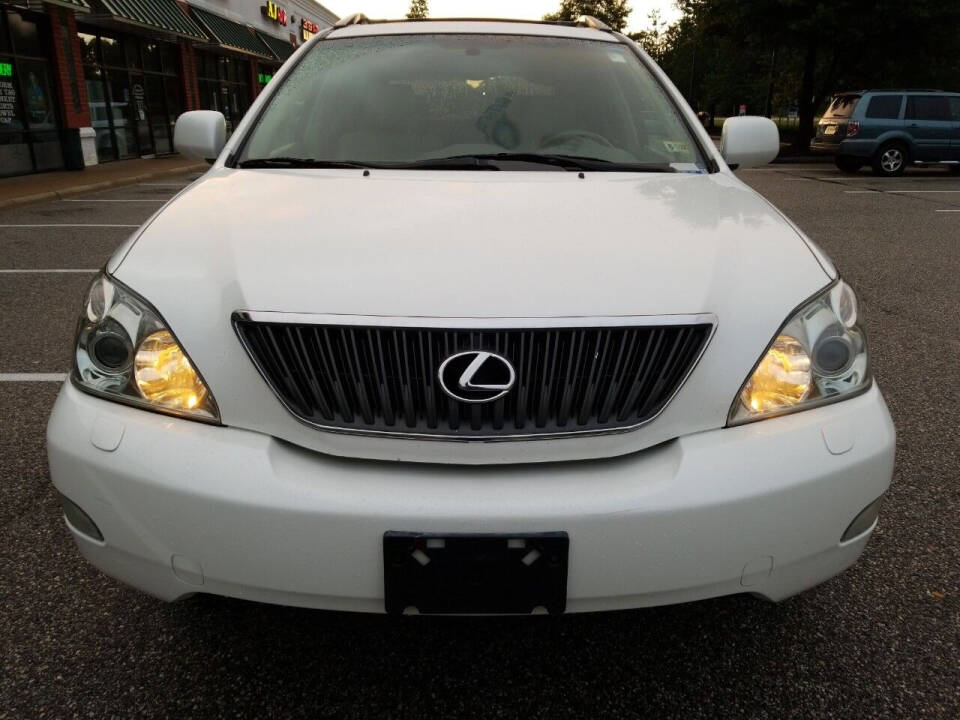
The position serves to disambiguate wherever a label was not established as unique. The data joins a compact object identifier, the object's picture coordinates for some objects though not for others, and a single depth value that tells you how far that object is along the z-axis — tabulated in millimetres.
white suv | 1427
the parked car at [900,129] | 15633
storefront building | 13875
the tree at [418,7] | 61684
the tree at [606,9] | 57906
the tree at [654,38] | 62969
